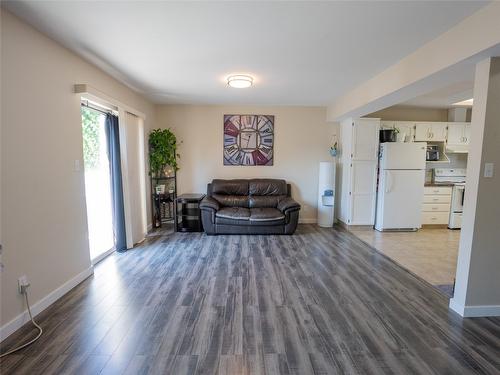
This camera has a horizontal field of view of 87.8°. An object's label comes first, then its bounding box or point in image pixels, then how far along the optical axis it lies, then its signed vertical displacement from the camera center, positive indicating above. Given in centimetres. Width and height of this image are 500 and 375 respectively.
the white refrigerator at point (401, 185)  473 -47
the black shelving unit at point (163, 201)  507 -84
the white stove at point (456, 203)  492 -84
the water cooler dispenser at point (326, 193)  510 -67
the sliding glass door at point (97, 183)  328 -34
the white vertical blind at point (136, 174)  392 -27
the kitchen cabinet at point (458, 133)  512 +52
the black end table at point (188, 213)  477 -105
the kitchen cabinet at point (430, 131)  505 +54
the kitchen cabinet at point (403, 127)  500 +61
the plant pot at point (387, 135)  485 +45
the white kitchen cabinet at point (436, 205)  498 -88
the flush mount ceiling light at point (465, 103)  481 +107
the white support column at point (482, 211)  203 -42
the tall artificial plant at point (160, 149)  489 +17
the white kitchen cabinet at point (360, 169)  484 -19
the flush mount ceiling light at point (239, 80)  336 +101
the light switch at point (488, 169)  206 -8
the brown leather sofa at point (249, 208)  451 -91
